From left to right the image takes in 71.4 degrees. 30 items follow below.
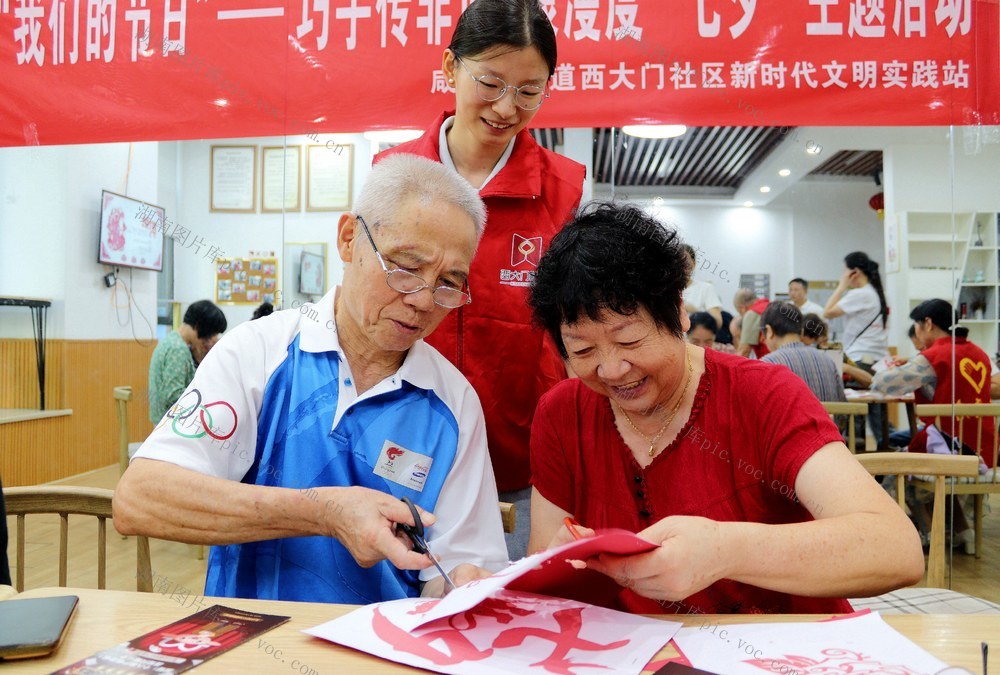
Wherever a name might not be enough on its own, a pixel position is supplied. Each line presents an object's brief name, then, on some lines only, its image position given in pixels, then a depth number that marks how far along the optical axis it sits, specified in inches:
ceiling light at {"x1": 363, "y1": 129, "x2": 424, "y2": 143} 103.0
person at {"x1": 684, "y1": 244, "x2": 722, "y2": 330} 178.1
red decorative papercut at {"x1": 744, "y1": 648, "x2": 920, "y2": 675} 30.6
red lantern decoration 124.6
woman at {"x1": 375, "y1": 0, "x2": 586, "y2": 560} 63.7
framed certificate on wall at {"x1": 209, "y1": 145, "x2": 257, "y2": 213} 116.5
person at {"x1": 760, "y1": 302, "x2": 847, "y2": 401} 136.3
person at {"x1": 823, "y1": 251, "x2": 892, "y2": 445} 129.2
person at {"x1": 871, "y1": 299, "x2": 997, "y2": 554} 113.2
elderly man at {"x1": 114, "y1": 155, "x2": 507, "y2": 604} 47.2
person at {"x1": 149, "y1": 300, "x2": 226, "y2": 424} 124.0
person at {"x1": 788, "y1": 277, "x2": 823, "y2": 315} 143.3
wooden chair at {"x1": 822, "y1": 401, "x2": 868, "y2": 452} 115.3
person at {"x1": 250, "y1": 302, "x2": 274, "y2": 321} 115.9
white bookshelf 106.0
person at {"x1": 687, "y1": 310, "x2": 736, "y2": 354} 167.9
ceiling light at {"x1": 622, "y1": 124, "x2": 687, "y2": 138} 142.6
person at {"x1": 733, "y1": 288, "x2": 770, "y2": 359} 161.6
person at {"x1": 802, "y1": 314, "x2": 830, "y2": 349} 139.0
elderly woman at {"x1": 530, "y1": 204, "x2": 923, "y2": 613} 36.0
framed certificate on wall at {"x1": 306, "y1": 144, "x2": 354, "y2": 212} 112.7
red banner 92.0
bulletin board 121.2
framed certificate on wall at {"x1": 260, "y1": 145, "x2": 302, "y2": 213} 116.7
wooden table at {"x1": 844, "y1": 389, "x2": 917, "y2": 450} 143.8
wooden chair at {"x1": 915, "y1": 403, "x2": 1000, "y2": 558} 106.6
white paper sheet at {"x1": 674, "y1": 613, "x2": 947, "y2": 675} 31.1
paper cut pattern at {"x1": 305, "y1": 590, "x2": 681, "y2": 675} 31.5
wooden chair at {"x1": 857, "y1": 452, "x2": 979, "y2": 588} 59.6
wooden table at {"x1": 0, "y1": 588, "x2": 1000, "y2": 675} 31.2
